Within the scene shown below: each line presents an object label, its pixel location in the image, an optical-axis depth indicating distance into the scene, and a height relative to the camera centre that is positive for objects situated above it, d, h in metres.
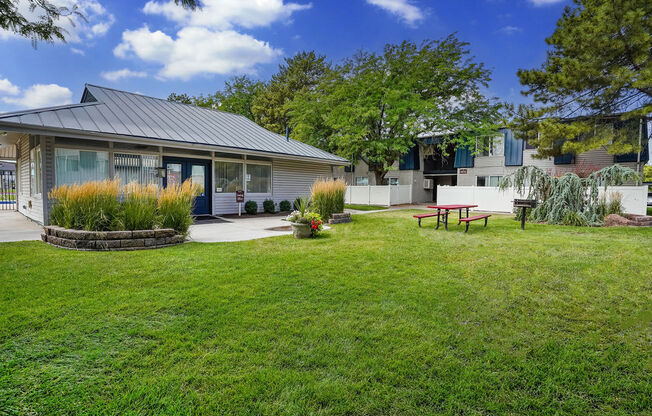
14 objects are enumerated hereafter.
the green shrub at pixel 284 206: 13.46 -0.56
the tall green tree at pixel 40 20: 5.20 +2.87
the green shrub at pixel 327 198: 9.90 -0.16
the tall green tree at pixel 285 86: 29.33 +10.39
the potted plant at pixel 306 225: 7.04 -0.71
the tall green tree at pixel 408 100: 17.80 +5.38
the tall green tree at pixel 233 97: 31.58 +9.60
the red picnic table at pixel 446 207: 8.30 -0.37
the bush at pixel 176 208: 6.44 -0.32
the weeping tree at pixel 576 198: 9.60 -0.12
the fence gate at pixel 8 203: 13.73 -0.64
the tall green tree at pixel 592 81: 11.07 +4.44
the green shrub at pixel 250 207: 12.13 -0.55
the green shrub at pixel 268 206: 12.80 -0.54
